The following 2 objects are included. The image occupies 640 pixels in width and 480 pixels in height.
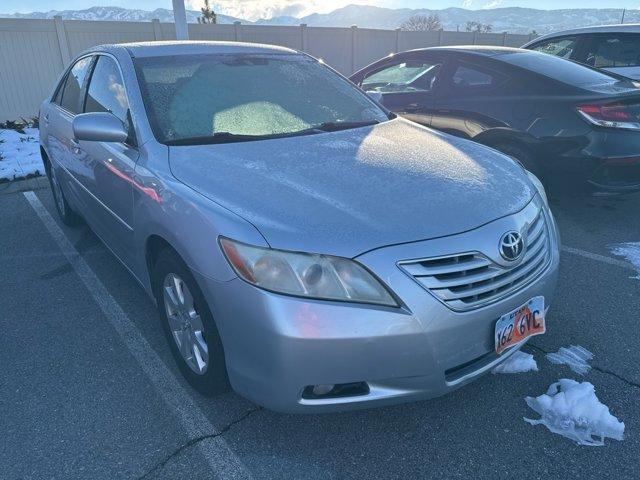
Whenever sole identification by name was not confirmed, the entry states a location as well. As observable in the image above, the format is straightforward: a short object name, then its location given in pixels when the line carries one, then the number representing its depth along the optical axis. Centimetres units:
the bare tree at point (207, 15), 3241
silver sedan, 174
